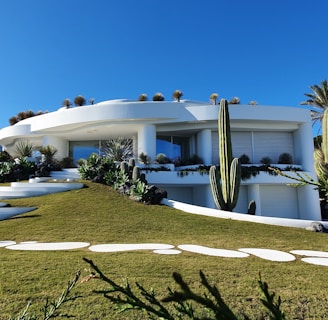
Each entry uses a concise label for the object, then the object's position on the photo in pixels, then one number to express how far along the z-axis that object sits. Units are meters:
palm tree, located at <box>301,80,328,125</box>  23.84
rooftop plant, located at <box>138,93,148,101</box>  25.52
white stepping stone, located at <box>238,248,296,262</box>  5.59
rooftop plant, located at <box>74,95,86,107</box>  24.84
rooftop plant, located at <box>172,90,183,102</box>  23.19
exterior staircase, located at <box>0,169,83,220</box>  14.11
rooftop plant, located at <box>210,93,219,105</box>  24.09
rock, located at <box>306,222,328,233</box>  9.34
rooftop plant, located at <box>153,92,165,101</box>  24.22
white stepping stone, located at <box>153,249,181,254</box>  5.77
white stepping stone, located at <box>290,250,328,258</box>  6.11
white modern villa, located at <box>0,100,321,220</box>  18.81
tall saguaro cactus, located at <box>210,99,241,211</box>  11.83
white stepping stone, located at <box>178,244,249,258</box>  5.66
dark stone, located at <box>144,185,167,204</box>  13.02
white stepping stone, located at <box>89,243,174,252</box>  6.06
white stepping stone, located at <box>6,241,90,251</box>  6.16
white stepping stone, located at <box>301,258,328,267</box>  5.29
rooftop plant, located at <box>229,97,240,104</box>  23.32
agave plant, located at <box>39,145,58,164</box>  19.67
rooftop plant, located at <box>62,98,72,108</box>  25.39
